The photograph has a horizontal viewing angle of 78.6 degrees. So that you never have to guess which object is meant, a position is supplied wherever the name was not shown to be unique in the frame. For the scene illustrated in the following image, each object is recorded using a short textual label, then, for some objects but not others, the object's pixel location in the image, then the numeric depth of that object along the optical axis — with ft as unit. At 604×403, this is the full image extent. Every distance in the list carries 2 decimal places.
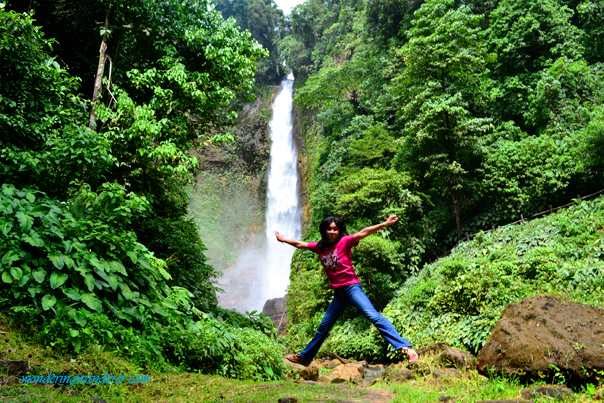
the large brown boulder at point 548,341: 13.47
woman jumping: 11.77
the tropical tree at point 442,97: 49.01
